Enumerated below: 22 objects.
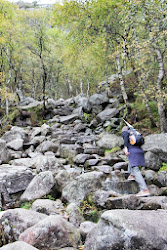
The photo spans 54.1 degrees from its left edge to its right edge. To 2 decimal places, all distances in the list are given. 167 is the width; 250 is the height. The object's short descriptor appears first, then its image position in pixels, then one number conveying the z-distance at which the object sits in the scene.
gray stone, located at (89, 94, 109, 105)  25.00
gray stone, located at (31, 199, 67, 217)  5.11
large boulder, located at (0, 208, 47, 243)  3.73
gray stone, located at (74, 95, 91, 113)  25.02
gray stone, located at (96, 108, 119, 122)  20.38
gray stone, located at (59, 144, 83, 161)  11.87
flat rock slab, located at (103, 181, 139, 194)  6.50
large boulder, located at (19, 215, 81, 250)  3.32
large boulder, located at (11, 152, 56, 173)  8.36
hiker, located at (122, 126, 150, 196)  5.94
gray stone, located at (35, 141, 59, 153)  13.15
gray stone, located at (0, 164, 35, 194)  6.50
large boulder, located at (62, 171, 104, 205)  6.16
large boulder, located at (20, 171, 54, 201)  6.20
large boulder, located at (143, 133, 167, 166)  8.43
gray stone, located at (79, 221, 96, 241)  3.97
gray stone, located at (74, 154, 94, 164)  10.68
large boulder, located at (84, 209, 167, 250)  2.63
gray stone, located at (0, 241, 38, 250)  2.75
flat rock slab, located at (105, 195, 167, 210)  4.79
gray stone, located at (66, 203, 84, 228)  4.67
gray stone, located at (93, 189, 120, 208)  5.74
